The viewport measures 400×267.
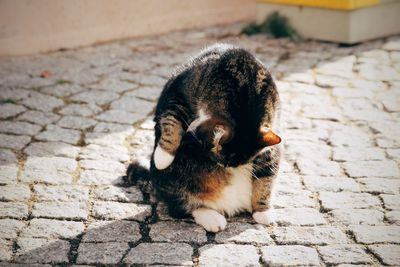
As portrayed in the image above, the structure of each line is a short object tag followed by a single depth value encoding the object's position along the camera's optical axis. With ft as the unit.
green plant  23.98
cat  10.83
